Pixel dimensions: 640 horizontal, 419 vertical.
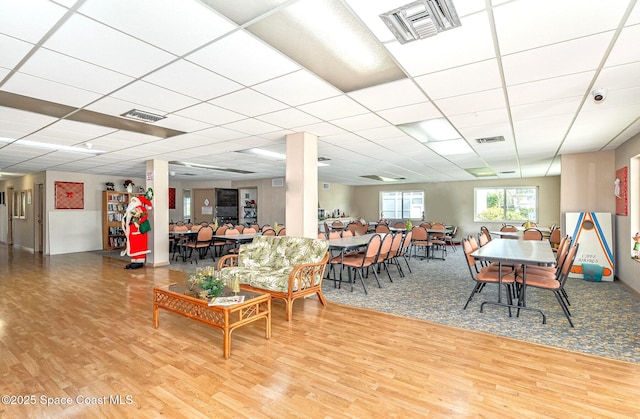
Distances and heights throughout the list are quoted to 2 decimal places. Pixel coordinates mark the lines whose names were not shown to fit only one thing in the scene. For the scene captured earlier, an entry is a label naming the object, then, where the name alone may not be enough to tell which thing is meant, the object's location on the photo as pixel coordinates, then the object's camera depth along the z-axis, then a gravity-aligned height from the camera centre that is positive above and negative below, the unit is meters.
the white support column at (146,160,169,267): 7.21 -0.17
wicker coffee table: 2.81 -1.00
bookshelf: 10.09 -0.39
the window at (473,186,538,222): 11.70 +0.06
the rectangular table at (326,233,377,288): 5.10 -0.63
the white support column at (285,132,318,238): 4.82 +0.34
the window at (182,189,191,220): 13.01 +0.11
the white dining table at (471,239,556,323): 3.54 -0.61
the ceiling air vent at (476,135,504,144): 5.21 +1.10
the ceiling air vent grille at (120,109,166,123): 3.79 +1.12
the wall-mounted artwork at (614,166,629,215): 5.19 +0.25
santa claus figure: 6.94 -0.46
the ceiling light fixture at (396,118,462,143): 4.42 +1.14
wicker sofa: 3.83 -0.83
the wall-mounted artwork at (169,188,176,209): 12.31 +0.34
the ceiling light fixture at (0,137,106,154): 5.25 +1.09
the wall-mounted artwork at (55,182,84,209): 9.22 +0.35
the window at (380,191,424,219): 13.91 +0.08
